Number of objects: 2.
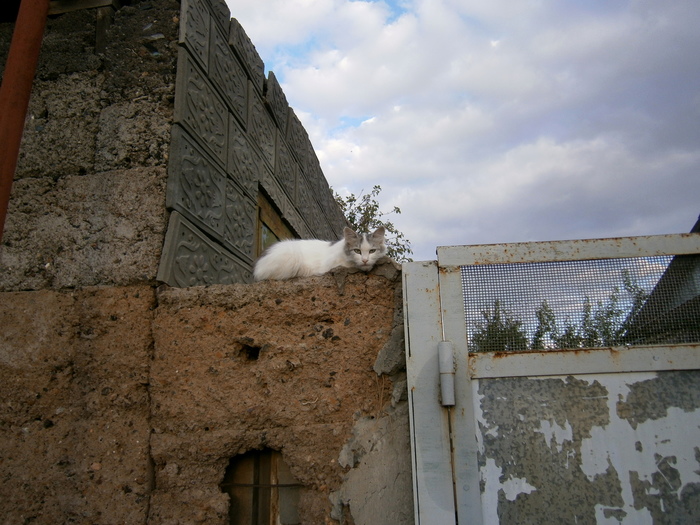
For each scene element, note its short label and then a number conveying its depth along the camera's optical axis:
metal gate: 1.95
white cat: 2.80
